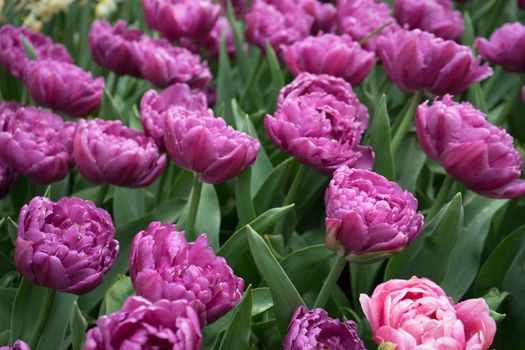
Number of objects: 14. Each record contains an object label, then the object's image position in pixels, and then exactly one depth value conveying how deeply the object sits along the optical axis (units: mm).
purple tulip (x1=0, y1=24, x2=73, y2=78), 1562
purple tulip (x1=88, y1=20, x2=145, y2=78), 1548
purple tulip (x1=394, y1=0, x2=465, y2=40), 1674
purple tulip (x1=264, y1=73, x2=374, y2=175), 1283
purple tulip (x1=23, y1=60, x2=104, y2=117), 1422
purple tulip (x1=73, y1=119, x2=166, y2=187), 1276
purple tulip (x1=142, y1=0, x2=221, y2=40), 1613
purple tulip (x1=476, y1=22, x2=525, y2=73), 1536
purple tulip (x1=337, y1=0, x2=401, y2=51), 1638
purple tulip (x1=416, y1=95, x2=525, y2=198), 1260
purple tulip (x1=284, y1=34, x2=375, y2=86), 1471
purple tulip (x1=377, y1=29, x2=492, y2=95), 1394
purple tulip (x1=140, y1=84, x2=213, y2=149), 1338
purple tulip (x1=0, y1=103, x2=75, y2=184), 1294
